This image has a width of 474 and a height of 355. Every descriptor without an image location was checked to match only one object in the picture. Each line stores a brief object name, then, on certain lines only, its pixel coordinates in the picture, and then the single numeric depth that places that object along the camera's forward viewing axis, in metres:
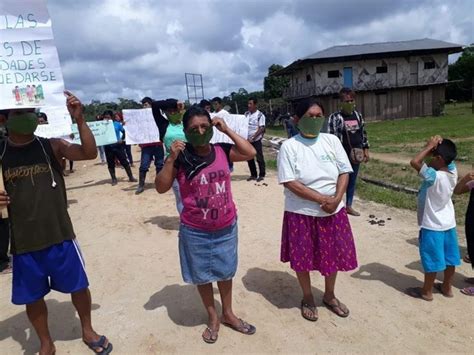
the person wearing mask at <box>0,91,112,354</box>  2.52
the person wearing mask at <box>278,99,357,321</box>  3.01
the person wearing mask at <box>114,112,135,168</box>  11.36
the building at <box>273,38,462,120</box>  31.09
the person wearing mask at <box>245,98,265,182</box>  8.68
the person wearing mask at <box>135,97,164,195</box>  8.31
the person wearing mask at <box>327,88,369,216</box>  5.73
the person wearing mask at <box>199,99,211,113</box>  8.22
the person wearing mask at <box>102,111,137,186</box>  9.61
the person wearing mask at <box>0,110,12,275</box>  4.27
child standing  3.29
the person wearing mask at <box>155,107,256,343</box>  2.74
